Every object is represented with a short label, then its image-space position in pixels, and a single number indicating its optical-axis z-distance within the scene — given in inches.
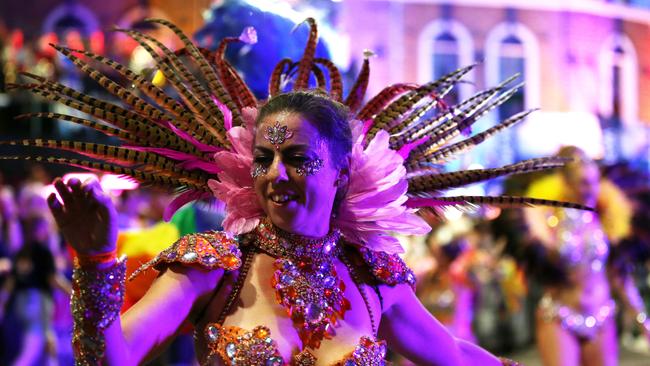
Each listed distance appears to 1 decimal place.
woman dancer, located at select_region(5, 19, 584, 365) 88.0
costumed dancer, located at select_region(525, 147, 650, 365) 230.5
